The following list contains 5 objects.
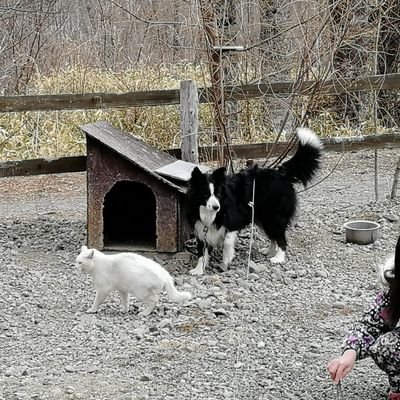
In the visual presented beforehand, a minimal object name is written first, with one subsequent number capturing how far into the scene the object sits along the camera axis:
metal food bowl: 6.61
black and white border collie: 6.00
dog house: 6.32
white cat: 4.78
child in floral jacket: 3.21
